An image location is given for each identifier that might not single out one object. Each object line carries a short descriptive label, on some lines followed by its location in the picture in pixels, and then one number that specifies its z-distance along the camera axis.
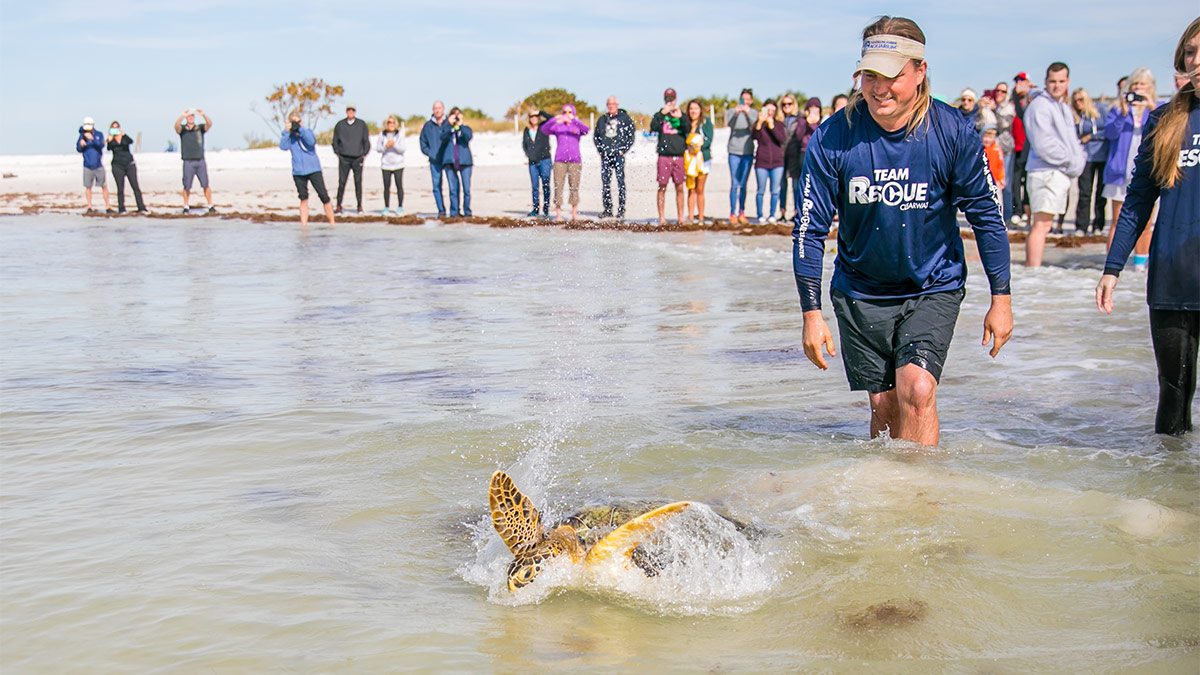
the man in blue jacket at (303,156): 18.33
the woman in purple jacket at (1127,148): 11.34
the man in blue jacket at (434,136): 19.91
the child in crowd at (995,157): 14.44
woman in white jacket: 20.77
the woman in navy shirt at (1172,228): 4.72
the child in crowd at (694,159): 16.80
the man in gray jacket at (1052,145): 11.10
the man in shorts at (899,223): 4.43
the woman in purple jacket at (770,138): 16.52
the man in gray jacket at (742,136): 16.92
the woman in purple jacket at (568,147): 17.69
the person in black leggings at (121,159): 22.45
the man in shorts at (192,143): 21.73
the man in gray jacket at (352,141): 20.50
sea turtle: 3.78
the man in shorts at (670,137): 16.58
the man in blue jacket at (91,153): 22.64
